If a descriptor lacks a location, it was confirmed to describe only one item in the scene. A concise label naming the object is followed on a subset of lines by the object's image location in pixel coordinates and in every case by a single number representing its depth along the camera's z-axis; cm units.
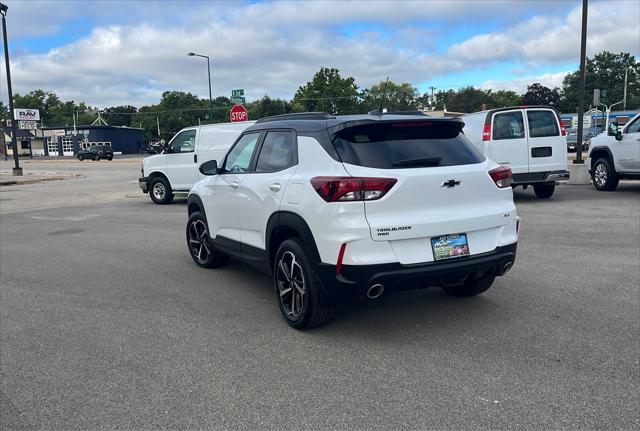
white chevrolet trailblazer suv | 419
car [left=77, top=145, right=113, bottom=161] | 6219
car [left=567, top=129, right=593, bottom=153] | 3825
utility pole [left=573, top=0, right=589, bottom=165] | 1712
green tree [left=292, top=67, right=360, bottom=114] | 8325
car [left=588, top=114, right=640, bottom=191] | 1289
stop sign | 2084
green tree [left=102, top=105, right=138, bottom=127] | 15538
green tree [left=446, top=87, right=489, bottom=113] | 11331
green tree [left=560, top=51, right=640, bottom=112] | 10038
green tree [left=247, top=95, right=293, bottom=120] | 8275
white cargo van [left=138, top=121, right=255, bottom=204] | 1441
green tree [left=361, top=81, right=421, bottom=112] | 9664
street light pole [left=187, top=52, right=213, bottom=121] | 4439
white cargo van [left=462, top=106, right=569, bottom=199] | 1229
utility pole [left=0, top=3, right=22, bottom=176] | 2975
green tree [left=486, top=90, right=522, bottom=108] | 11411
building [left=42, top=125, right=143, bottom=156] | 8938
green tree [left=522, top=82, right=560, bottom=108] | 10475
